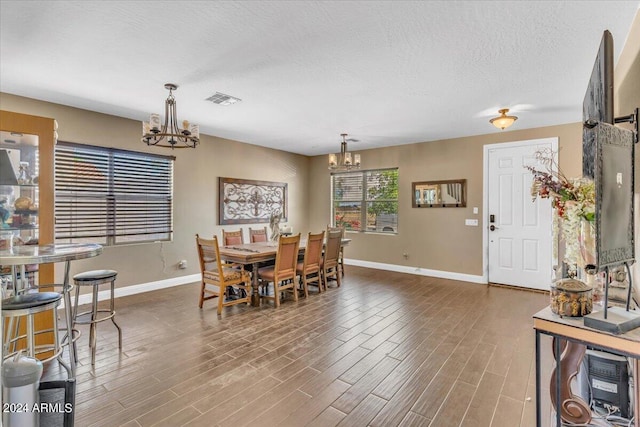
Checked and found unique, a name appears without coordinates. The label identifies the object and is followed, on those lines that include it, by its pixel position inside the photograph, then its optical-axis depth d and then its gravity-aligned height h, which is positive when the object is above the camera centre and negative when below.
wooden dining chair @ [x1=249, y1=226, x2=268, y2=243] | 5.48 -0.39
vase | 1.76 -0.17
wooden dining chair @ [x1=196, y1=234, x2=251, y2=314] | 3.85 -0.77
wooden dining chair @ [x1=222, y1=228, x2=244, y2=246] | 5.08 -0.40
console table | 1.33 -0.56
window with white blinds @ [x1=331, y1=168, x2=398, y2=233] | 6.60 +0.29
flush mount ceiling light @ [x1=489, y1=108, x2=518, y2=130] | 4.07 +1.20
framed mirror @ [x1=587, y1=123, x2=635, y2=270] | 1.39 +0.08
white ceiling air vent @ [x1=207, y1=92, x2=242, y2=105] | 3.64 +1.37
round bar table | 1.79 -0.24
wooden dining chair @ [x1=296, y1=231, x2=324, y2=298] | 4.59 -0.72
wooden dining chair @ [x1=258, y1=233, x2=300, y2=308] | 4.14 -0.75
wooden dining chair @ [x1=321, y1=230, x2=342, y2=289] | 4.97 -0.67
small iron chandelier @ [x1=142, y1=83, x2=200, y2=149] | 3.21 +0.89
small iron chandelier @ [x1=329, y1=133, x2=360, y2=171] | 5.32 +0.89
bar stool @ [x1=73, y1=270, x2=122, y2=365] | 2.65 -0.57
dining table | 3.97 -0.54
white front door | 4.90 -0.14
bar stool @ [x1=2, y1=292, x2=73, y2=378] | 1.84 -0.55
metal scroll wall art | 5.94 +0.27
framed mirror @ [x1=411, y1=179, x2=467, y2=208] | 5.65 +0.36
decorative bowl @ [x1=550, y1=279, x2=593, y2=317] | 1.56 -0.43
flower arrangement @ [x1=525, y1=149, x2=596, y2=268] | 1.74 +0.01
